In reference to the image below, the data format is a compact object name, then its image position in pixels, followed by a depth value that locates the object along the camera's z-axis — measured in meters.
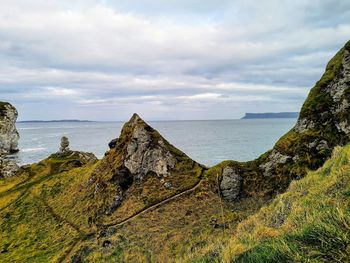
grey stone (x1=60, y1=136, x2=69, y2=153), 79.81
